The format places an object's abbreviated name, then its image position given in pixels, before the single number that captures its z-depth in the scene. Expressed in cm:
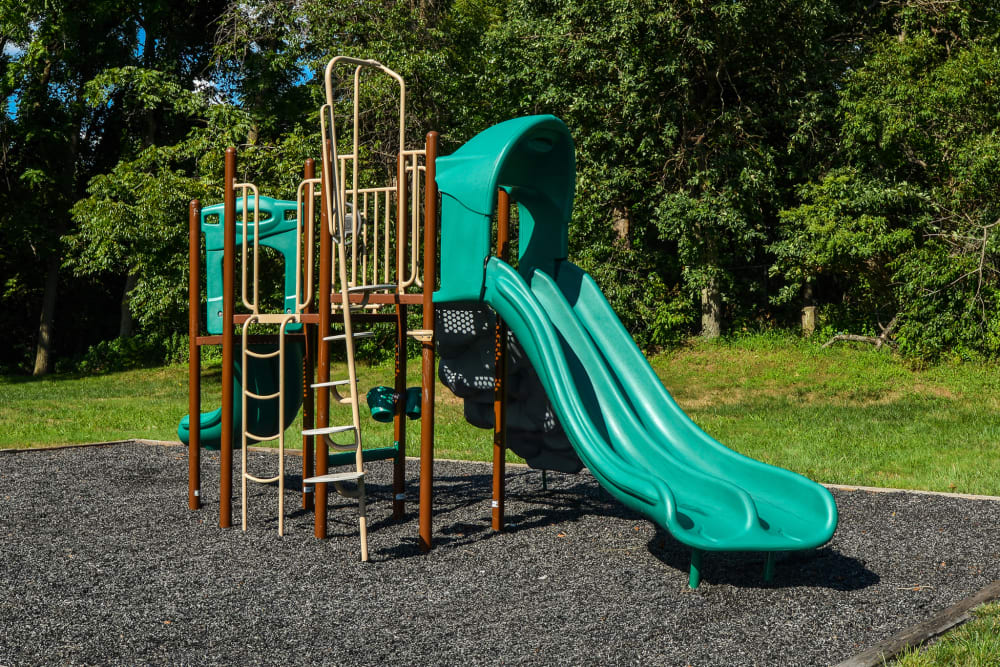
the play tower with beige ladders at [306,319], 547
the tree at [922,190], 1489
